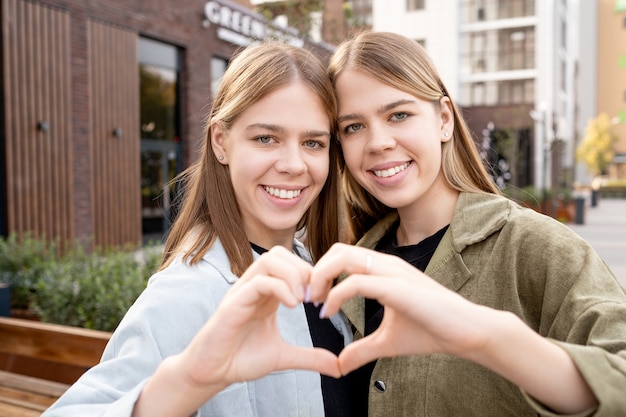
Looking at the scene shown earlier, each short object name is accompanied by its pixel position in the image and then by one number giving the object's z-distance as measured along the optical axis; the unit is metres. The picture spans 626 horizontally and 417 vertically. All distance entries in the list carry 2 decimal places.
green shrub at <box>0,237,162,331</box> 3.98
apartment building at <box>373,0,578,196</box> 32.41
